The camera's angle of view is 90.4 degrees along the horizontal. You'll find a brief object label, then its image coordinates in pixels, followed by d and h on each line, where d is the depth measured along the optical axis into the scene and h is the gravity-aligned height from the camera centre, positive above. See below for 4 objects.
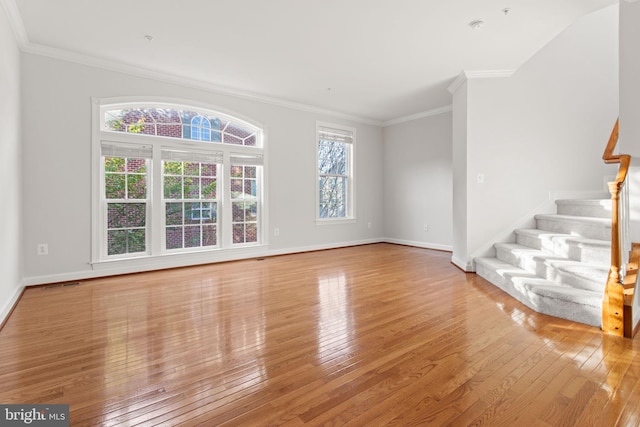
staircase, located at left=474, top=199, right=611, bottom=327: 2.53 -0.47
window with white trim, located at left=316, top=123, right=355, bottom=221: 6.19 +0.88
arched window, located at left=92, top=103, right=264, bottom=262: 4.05 +0.50
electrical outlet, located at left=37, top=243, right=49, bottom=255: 3.59 -0.37
